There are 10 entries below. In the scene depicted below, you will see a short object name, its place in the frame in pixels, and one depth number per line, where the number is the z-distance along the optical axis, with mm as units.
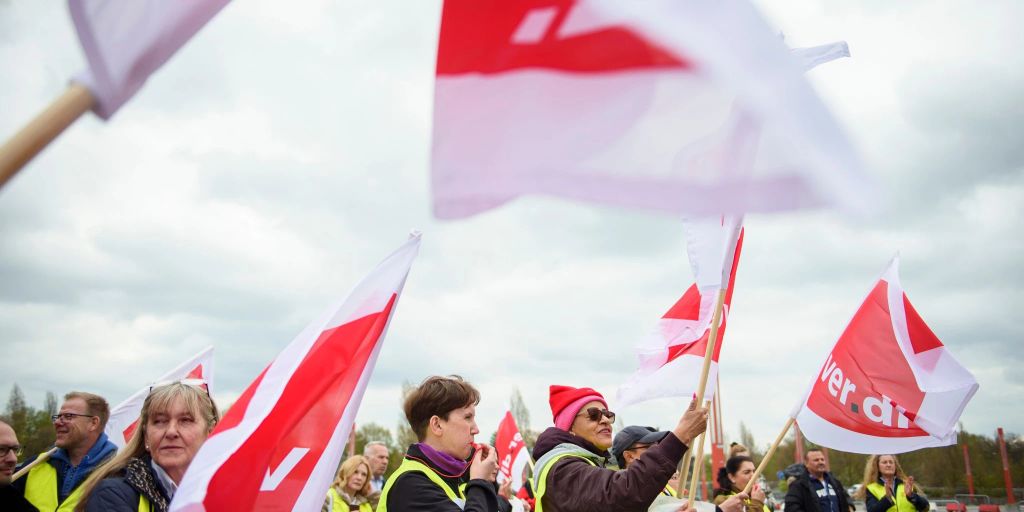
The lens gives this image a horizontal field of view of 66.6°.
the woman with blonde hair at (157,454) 3045
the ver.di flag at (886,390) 5926
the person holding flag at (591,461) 3486
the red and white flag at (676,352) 5328
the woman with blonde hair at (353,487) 7535
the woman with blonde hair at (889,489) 10305
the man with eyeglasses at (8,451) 4598
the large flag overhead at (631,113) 1273
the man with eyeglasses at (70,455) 5664
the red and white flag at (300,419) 2795
